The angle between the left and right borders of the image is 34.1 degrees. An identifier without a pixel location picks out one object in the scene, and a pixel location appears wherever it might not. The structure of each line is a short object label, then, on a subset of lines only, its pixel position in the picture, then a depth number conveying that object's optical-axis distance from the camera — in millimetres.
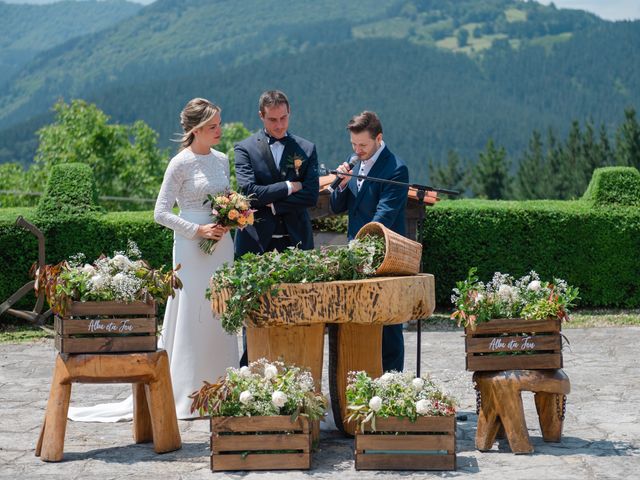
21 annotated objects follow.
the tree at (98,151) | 57375
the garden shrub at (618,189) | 13656
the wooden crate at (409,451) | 5668
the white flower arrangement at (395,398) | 5680
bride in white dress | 7180
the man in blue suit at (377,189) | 6984
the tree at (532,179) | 68688
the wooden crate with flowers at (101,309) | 5996
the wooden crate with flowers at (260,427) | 5688
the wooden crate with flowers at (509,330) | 6117
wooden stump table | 5973
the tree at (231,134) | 75862
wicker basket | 6098
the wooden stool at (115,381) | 5973
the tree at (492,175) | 74312
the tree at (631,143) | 60531
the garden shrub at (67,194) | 12797
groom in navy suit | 7191
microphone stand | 6822
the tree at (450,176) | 81125
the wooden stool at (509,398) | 6031
